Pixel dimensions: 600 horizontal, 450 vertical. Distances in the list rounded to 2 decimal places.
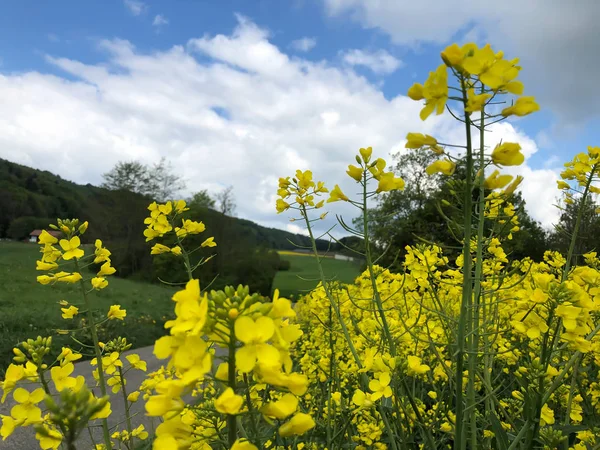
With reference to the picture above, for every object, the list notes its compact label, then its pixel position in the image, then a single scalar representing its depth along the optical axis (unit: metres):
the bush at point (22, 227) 48.78
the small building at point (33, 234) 45.12
